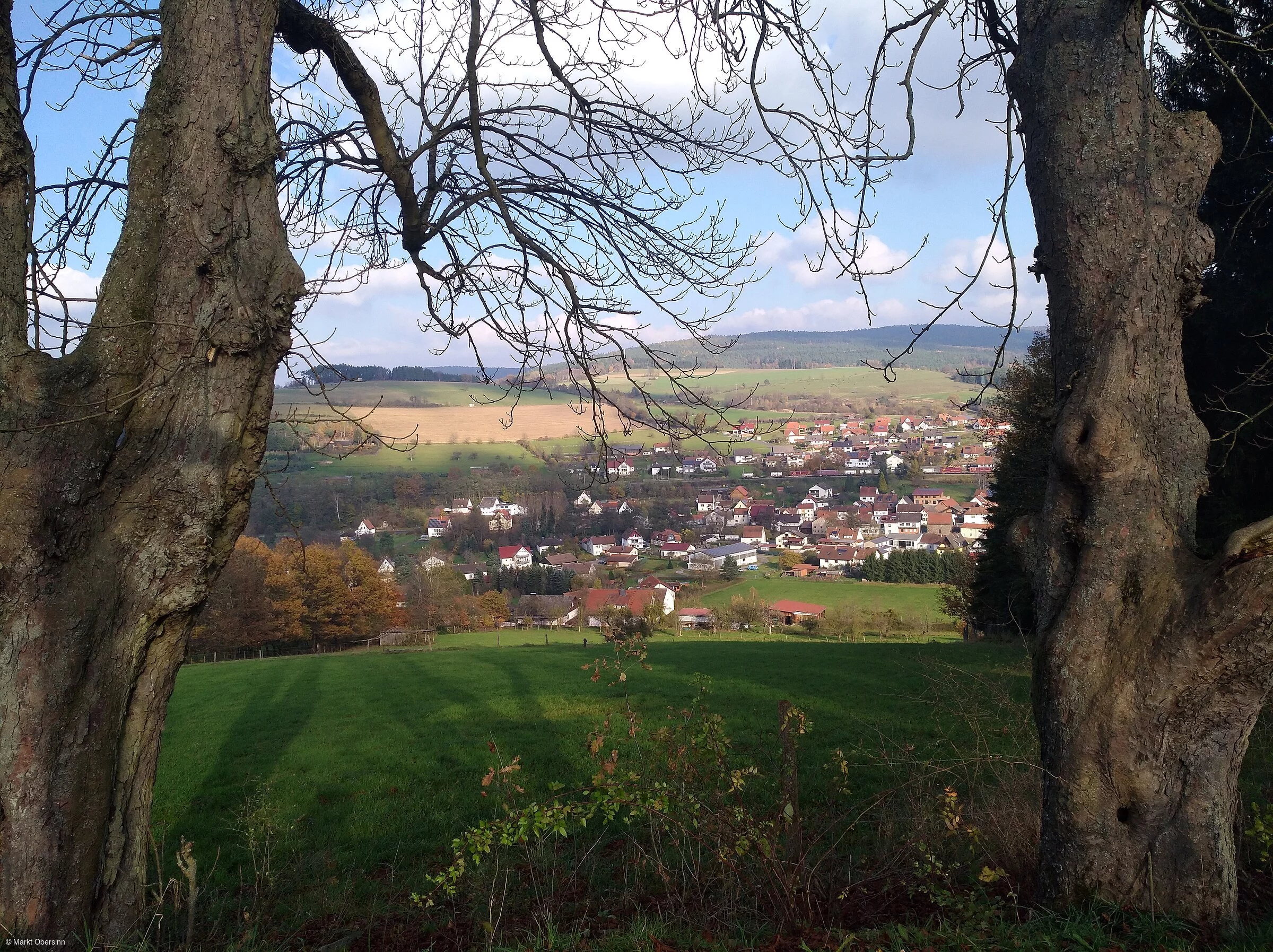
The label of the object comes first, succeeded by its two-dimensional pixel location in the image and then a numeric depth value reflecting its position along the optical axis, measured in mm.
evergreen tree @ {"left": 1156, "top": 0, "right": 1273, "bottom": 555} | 9680
